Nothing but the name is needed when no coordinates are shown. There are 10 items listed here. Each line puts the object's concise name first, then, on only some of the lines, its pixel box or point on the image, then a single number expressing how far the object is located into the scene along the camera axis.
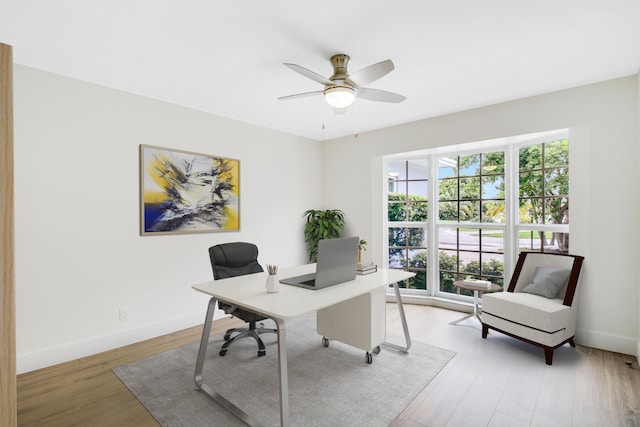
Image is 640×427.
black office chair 2.80
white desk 1.76
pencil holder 2.17
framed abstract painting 3.29
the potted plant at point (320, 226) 4.79
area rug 2.03
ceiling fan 2.10
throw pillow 3.03
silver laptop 2.22
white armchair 2.71
